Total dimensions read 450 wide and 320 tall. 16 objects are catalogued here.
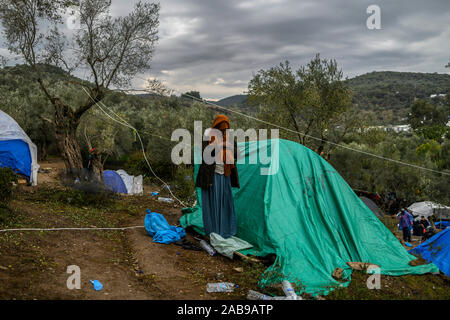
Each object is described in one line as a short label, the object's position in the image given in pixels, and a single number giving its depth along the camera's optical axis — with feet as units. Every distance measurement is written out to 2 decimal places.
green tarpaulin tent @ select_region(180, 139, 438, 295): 18.39
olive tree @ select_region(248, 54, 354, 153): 55.62
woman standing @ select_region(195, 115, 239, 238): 21.52
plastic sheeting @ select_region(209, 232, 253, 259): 19.92
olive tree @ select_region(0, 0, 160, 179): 34.01
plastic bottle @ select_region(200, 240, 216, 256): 20.45
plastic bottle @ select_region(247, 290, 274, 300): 14.76
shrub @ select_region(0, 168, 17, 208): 21.31
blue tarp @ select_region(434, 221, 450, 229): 58.49
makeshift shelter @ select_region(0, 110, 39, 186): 35.17
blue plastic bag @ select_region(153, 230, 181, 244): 21.34
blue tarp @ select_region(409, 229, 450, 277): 24.84
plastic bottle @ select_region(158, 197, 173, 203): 38.58
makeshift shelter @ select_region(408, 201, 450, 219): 61.83
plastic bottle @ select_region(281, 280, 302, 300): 14.43
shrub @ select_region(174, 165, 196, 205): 38.50
